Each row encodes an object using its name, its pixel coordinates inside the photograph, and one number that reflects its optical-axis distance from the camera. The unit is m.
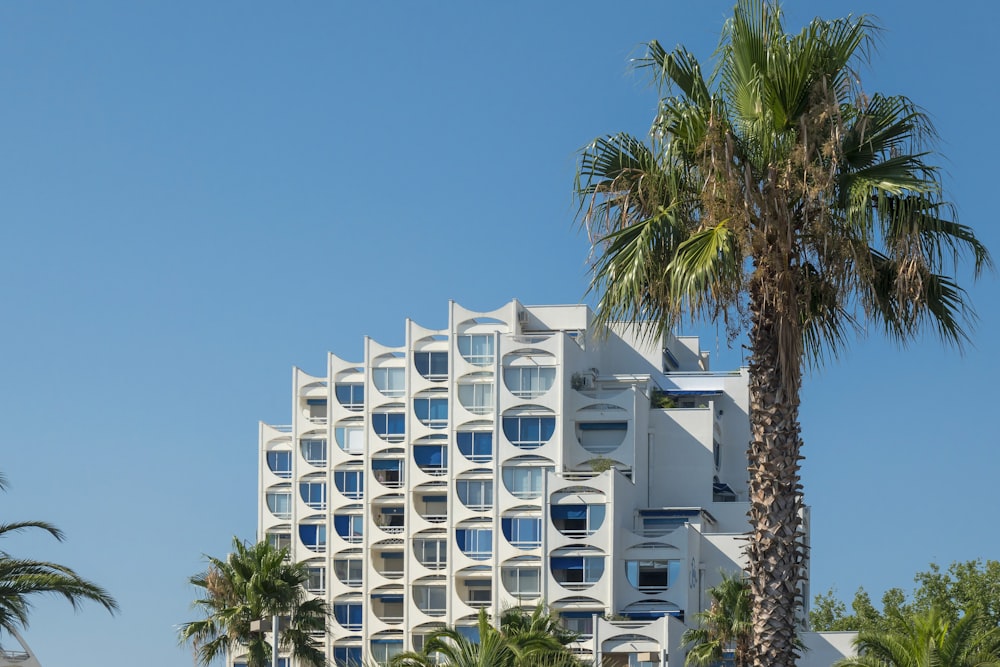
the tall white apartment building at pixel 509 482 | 91.81
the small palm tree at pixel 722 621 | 67.56
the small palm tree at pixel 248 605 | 70.19
